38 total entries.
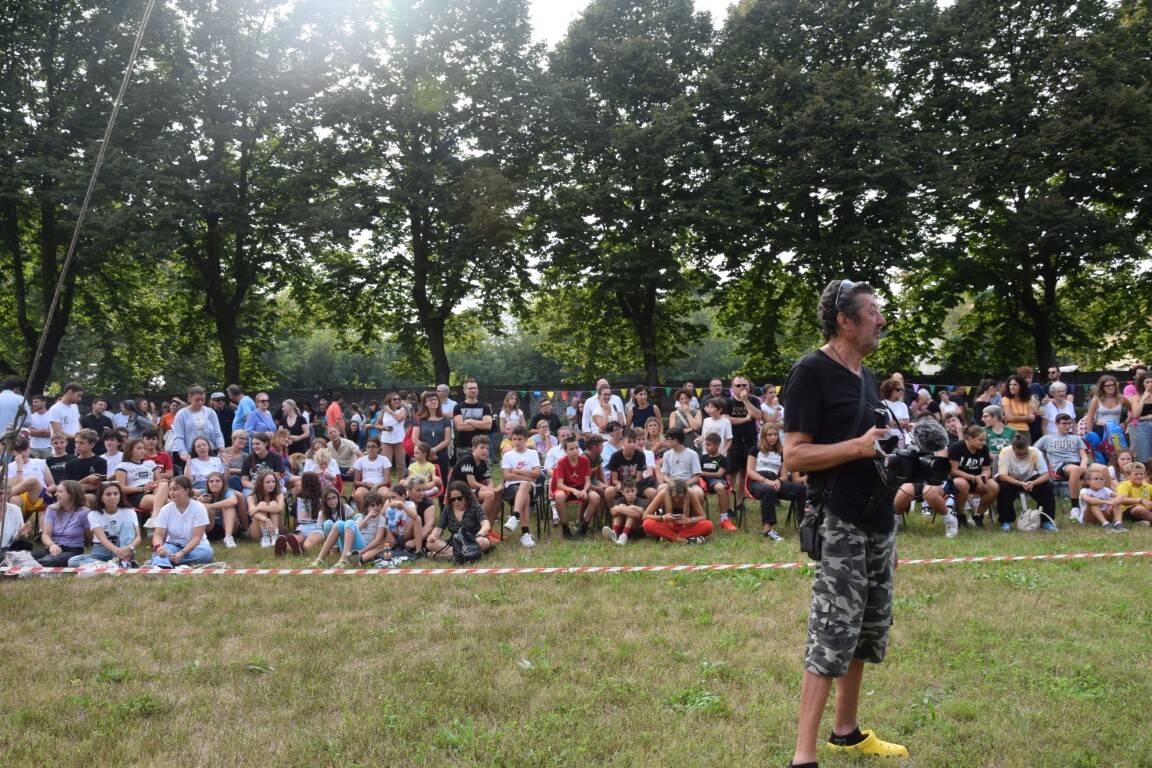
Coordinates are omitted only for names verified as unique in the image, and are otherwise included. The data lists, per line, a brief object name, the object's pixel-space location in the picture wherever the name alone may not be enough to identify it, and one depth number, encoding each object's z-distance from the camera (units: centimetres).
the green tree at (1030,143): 2141
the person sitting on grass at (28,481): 937
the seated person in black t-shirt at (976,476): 973
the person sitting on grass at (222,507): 978
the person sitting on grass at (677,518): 930
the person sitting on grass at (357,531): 860
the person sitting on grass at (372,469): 1072
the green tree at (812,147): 2148
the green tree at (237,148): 2111
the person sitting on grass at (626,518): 949
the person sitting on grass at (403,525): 877
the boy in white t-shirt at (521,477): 974
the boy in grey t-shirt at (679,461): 992
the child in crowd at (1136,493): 960
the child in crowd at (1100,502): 958
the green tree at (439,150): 2317
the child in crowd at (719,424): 1066
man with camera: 315
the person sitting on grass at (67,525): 851
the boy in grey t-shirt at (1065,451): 1042
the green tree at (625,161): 2231
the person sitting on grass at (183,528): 839
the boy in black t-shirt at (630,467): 1010
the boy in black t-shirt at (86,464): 1009
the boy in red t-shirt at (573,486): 989
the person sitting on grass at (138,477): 1016
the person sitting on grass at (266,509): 984
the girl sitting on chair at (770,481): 955
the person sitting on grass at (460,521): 876
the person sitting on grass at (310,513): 933
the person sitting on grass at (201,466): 1038
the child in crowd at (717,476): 1009
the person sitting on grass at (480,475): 999
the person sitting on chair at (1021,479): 975
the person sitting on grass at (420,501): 902
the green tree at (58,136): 1939
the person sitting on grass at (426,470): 995
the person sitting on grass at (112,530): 833
